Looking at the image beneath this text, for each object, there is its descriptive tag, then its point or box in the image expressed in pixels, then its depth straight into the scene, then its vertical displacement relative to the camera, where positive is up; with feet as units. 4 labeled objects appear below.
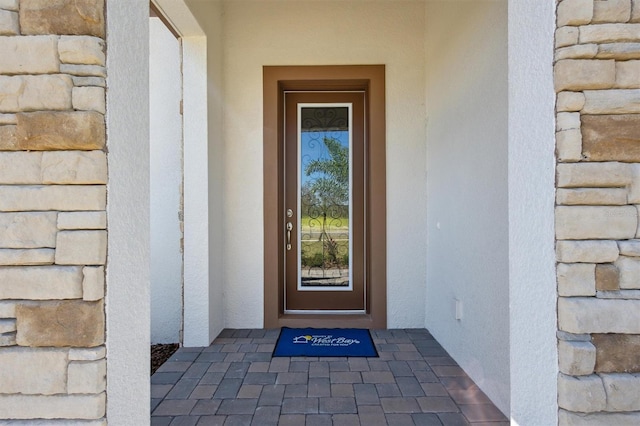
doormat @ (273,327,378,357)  9.95 -3.63
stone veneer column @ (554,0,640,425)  4.12 +0.19
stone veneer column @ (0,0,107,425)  4.05 -0.02
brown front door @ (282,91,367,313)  12.74 +0.36
